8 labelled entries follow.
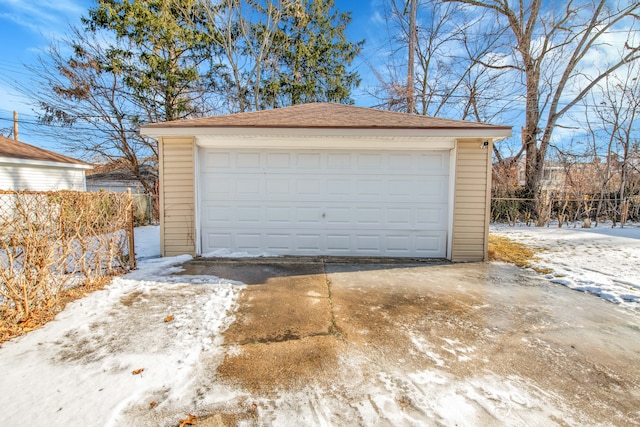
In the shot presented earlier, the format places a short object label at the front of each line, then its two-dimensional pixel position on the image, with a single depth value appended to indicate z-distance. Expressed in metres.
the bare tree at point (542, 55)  11.50
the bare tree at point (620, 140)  12.15
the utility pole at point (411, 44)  12.62
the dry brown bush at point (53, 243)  2.61
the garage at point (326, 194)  5.39
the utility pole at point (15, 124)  15.78
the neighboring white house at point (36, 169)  9.10
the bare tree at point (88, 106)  11.55
